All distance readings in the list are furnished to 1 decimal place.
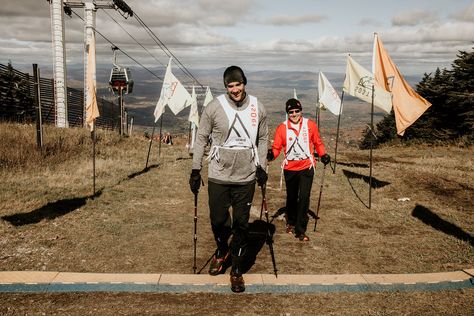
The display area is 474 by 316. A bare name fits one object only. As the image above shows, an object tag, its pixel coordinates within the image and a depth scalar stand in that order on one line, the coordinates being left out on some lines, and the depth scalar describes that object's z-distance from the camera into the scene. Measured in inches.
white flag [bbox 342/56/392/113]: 377.4
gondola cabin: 1352.1
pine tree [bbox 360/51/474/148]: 1286.9
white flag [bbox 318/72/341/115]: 560.7
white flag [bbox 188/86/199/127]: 832.2
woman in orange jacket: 277.9
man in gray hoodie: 193.8
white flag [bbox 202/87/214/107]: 909.0
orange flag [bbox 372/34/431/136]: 356.8
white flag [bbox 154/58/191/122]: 631.2
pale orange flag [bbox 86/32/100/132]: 399.5
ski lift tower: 995.9
